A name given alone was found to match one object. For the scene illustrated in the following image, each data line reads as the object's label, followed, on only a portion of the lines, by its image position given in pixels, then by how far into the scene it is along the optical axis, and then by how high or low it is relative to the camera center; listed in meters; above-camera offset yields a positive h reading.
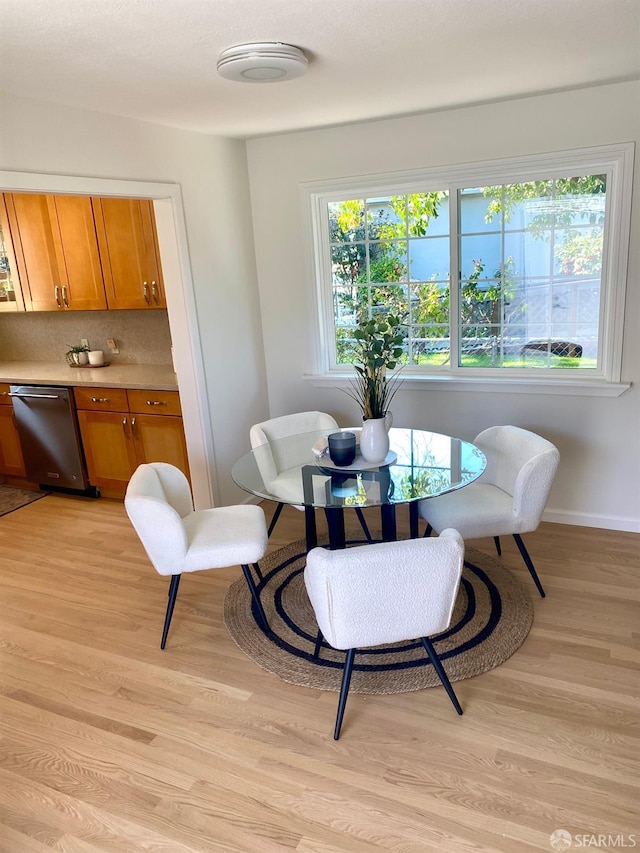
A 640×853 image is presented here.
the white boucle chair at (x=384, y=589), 1.87 -0.98
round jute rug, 2.36 -1.53
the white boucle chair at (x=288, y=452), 2.57 -0.84
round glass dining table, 2.35 -0.83
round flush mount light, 2.16 +0.79
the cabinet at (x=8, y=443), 4.50 -1.07
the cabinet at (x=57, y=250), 4.17 +0.32
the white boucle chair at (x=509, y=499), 2.63 -1.06
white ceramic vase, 2.62 -0.71
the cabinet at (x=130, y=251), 3.94 +0.26
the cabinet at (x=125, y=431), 3.94 -0.93
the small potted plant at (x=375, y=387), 2.56 -0.49
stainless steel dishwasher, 4.25 -0.99
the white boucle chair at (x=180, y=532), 2.41 -1.05
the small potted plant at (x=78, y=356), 4.78 -0.47
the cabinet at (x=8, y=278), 4.50 +0.17
